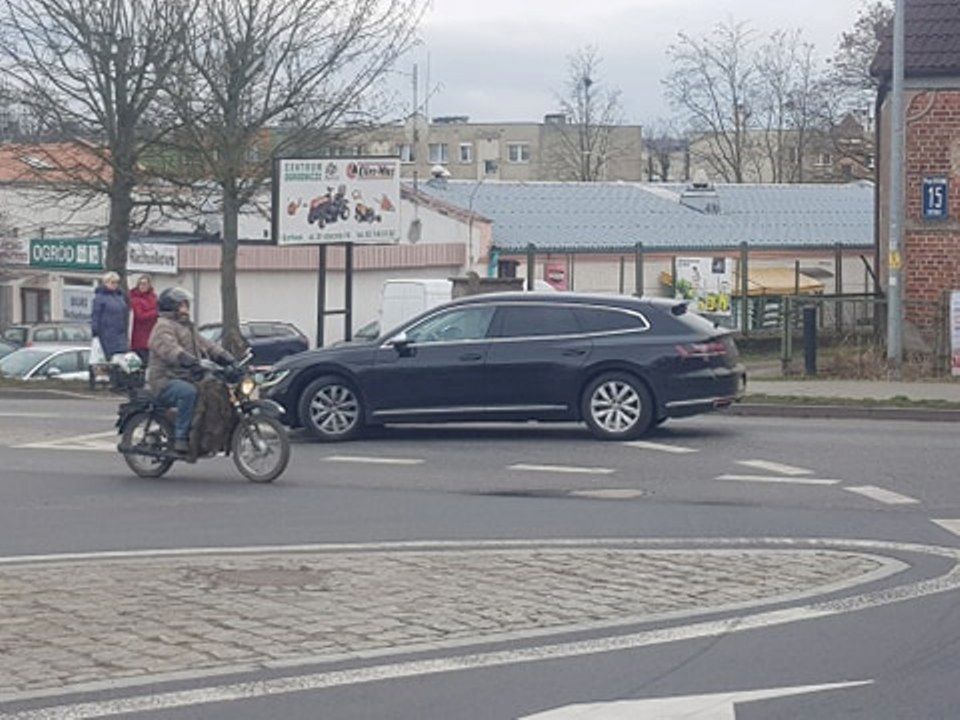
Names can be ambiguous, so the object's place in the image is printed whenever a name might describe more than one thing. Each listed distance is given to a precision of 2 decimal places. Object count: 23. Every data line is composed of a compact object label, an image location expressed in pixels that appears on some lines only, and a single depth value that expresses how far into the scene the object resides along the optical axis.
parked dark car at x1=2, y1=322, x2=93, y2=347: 43.37
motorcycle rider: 15.55
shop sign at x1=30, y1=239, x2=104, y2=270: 50.91
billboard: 29.66
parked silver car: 33.00
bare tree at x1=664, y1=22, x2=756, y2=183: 83.31
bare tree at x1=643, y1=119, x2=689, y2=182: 107.12
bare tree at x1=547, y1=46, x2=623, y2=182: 96.25
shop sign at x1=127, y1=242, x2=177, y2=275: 48.47
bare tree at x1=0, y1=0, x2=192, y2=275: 31.84
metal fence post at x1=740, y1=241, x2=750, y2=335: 38.69
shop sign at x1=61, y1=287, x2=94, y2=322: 53.72
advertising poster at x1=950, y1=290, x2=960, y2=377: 26.44
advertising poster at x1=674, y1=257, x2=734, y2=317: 45.03
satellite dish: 52.50
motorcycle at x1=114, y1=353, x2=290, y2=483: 15.44
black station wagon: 18.56
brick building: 29.00
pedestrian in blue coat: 24.23
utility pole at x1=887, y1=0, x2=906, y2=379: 26.03
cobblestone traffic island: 8.55
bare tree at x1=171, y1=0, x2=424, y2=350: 33.19
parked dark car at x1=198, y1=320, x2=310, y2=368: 41.22
